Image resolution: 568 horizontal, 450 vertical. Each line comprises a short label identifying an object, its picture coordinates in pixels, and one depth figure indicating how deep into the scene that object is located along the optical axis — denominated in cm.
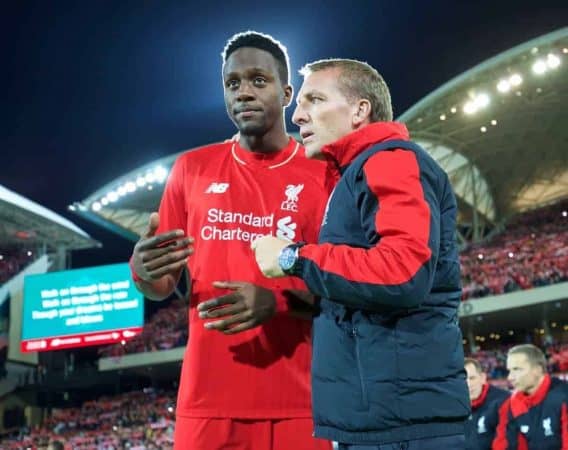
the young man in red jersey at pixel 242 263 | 254
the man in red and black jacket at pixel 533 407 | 680
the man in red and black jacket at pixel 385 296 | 203
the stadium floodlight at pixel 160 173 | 2625
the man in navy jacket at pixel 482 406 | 741
